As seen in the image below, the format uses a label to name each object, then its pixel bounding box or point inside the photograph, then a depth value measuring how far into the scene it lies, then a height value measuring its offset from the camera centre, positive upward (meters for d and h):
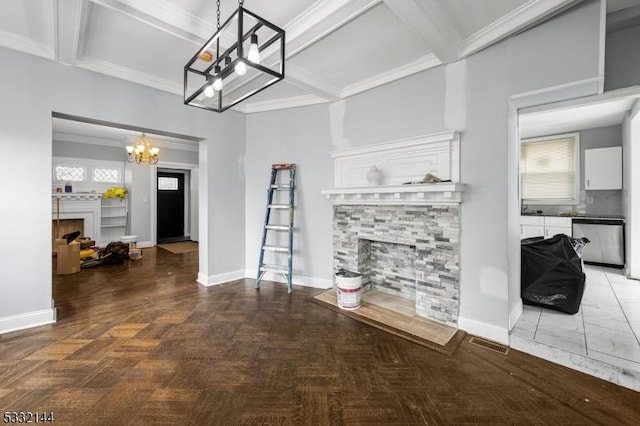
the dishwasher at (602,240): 4.29 -0.43
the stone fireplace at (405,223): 2.66 -0.12
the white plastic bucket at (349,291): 3.07 -0.88
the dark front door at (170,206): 8.13 +0.17
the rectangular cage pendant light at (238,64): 1.58 +1.48
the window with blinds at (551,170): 5.04 +0.83
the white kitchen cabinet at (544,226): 4.71 -0.23
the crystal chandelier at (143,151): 5.27 +1.19
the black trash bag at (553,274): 2.66 -0.62
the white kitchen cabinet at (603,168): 4.48 +0.75
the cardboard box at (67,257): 4.50 -0.75
